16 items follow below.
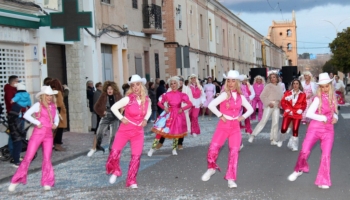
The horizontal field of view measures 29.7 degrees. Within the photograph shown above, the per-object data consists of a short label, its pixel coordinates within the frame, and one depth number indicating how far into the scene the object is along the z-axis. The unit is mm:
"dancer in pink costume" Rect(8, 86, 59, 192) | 9672
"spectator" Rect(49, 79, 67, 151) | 14705
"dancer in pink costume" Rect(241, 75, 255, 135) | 17859
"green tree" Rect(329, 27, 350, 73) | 46309
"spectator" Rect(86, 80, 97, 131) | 20578
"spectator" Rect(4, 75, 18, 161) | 14195
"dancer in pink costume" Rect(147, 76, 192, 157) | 13555
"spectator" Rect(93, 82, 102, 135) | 18188
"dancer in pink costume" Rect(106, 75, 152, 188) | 9711
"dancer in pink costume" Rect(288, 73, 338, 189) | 9156
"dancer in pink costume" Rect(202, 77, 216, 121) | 27172
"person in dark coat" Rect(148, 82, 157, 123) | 24672
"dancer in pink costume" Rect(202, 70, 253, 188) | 9523
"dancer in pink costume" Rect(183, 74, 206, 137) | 18342
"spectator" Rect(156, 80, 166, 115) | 25547
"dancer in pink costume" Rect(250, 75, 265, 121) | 20944
